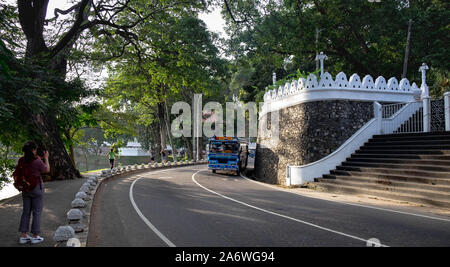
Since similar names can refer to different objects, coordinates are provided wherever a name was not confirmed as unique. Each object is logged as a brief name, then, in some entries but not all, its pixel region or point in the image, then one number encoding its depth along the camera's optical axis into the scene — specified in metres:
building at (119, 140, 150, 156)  94.28
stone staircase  11.97
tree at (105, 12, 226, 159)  21.56
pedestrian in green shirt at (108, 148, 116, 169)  27.81
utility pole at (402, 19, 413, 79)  27.99
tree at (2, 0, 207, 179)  13.63
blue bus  26.95
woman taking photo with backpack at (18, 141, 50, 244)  6.57
